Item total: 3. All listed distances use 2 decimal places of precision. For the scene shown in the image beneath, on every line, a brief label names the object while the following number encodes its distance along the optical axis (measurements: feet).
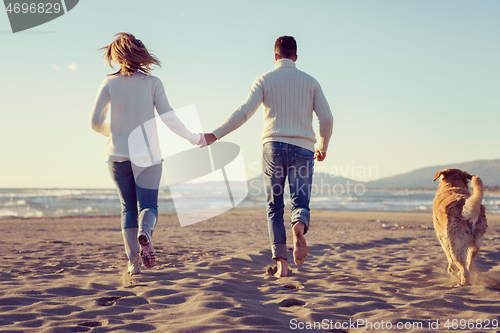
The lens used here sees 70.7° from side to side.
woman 10.00
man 10.95
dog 10.38
